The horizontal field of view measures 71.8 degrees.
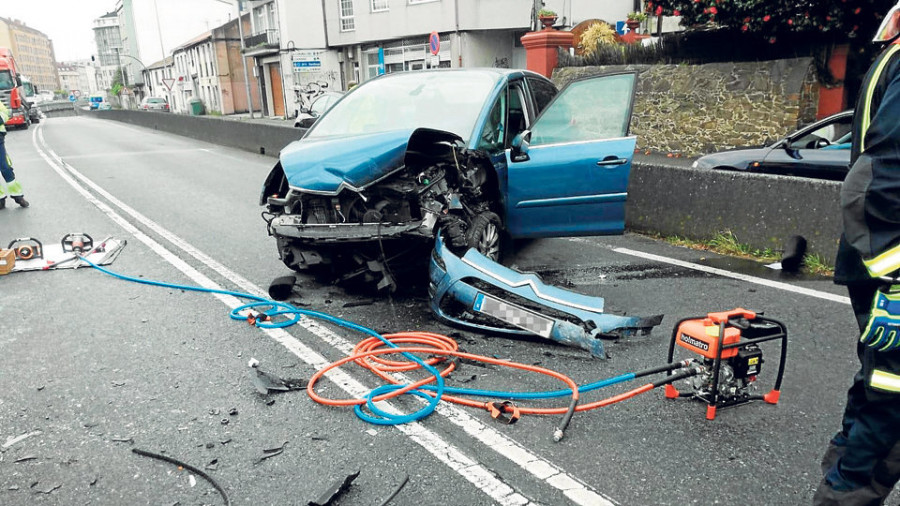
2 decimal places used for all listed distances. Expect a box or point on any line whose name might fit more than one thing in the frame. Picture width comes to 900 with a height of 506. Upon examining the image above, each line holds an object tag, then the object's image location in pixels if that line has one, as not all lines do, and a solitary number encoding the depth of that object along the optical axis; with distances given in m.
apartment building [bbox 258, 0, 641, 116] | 25.14
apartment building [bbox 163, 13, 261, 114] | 46.34
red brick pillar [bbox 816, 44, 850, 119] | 10.66
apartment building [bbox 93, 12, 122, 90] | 108.97
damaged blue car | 4.77
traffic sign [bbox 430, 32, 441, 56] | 19.30
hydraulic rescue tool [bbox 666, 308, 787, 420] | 3.04
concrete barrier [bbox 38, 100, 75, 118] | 70.38
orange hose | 3.35
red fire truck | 30.56
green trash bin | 47.12
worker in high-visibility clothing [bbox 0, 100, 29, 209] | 9.45
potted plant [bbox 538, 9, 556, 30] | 14.80
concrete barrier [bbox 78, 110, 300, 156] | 16.34
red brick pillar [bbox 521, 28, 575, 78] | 15.10
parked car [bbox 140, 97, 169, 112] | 54.44
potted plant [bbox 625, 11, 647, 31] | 20.19
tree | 9.69
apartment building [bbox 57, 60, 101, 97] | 194.62
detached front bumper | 4.12
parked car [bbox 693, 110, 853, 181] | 6.94
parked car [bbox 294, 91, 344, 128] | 15.83
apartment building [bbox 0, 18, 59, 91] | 133.10
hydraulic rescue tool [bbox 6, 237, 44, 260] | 6.52
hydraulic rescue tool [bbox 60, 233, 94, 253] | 6.92
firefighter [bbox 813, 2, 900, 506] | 1.99
